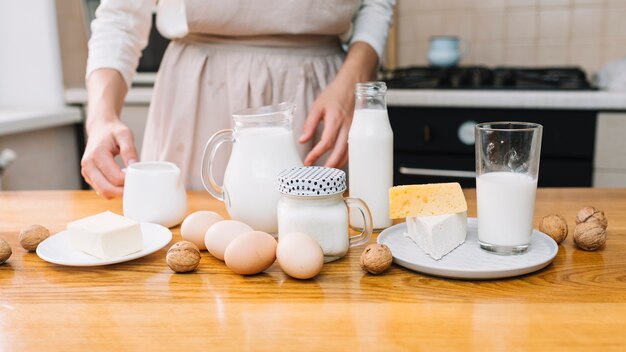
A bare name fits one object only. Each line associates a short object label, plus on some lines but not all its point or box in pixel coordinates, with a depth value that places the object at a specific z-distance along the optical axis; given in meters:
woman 1.20
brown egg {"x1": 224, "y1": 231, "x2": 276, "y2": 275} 0.69
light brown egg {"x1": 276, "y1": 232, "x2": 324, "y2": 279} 0.67
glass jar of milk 0.71
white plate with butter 0.74
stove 1.81
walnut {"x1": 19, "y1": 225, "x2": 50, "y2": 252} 0.82
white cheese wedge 0.71
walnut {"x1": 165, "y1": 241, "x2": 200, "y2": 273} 0.72
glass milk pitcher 0.84
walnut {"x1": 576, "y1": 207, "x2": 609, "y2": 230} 0.83
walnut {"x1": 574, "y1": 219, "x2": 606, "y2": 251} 0.76
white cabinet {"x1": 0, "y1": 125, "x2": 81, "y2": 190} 2.01
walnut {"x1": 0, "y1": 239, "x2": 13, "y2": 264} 0.77
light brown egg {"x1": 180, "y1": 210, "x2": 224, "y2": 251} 0.81
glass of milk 0.72
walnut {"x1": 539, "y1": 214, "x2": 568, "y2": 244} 0.80
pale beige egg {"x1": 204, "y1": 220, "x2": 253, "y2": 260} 0.75
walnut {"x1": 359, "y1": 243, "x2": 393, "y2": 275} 0.69
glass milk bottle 0.85
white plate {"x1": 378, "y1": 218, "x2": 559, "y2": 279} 0.67
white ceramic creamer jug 0.91
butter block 0.74
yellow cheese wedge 0.74
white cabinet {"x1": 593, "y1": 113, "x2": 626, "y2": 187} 1.78
